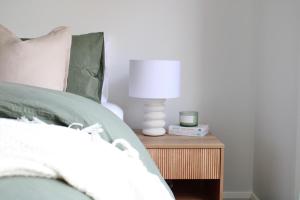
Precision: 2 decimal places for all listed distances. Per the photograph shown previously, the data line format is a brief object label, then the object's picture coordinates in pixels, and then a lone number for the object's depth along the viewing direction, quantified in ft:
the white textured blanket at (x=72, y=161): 2.60
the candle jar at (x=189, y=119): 7.07
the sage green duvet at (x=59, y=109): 3.59
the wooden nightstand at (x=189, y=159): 6.27
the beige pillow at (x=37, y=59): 5.54
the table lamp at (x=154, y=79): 6.47
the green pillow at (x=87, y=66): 6.22
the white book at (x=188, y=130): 6.92
